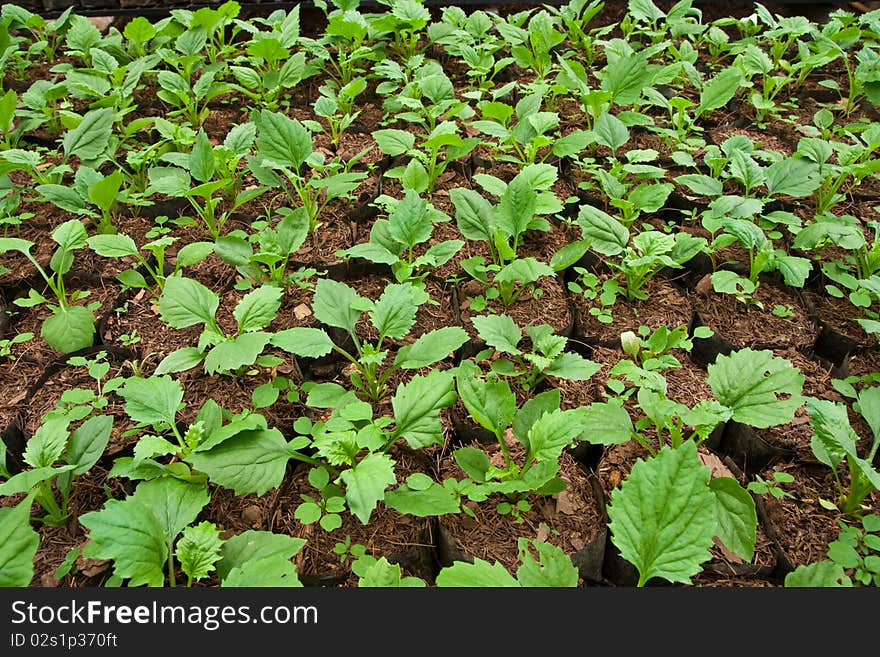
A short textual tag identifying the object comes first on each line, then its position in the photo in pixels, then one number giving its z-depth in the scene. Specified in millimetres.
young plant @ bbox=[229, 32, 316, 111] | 996
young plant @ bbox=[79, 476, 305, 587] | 561
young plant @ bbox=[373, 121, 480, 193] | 855
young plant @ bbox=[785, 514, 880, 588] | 574
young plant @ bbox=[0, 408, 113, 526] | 622
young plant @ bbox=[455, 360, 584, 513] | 612
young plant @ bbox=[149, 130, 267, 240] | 822
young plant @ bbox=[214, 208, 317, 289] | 780
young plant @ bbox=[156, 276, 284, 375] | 684
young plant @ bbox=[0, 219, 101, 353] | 733
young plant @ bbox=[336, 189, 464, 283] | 767
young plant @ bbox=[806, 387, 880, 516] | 603
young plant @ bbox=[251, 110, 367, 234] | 837
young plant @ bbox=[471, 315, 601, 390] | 673
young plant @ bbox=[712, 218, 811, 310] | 758
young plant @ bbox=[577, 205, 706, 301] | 754
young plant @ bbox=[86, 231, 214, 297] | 763
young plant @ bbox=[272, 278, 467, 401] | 677
